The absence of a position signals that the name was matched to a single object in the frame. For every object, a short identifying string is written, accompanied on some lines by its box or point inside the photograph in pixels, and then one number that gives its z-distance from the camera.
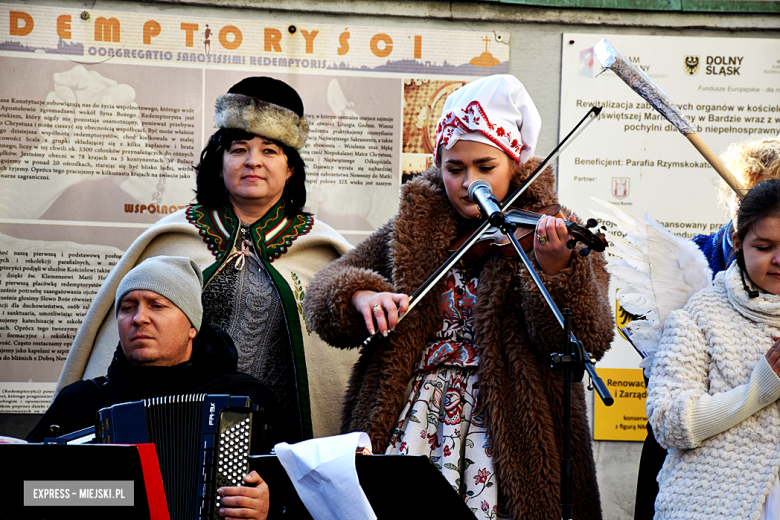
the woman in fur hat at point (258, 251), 6.25
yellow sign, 8.21
